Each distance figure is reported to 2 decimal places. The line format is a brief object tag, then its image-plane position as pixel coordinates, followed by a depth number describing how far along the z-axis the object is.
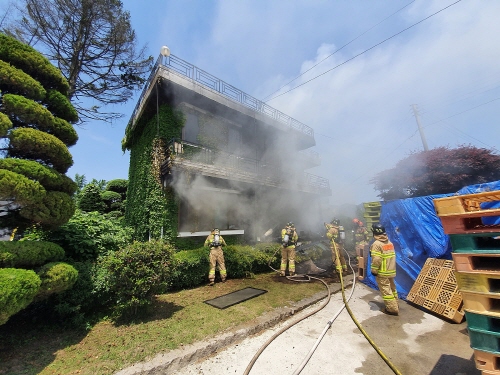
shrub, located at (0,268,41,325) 2.67
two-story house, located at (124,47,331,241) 8.84
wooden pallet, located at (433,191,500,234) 1.88
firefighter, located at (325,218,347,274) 8.29
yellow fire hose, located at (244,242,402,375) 2.87
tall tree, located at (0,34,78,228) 3.61
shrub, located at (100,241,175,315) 4.17
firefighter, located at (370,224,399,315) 4.75
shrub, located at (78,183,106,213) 13.55
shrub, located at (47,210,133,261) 4.95
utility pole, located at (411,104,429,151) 16.96
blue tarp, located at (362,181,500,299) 5.52
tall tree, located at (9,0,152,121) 10.12
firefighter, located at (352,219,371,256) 11.53
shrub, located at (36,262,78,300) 3.46
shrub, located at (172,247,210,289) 6.18
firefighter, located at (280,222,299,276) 7.64
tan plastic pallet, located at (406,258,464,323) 4.42
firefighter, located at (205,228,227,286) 6.83
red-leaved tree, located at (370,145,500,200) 10.19
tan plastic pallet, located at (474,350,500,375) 1.81
